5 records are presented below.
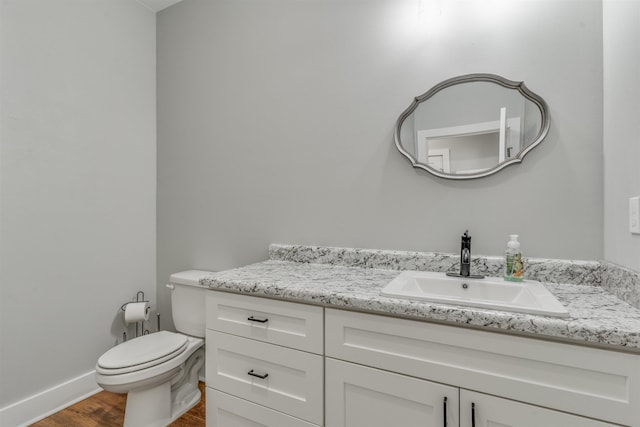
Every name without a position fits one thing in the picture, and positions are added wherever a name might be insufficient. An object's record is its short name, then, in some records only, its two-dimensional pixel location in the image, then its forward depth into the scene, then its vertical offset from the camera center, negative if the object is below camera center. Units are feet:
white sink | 2.86 -0.99
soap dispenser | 3.88 -0.73
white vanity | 2.50 -1.59
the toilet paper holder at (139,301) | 7.03 -2.24
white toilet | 4.76 -2.65
